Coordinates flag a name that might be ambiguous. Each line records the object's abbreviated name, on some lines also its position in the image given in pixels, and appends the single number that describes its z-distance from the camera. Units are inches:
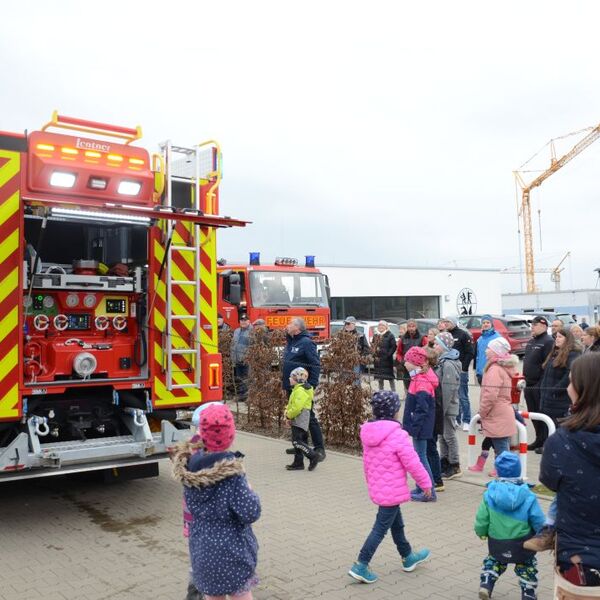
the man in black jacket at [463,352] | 420.2
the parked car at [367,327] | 793.8
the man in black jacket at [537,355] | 347.3
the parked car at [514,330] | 796.0
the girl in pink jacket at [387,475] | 180.9
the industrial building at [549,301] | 1551.4
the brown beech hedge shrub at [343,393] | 357.7
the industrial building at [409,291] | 1300.4
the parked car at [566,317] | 996.6
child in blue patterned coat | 127.4
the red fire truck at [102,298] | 226.5
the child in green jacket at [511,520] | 153.4
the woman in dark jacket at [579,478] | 104.1
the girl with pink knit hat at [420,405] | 250.7
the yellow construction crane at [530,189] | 2982.3
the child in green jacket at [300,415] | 307.7
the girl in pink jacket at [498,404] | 263.3
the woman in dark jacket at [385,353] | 517.6
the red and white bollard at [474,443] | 258.1
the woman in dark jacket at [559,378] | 313.9
